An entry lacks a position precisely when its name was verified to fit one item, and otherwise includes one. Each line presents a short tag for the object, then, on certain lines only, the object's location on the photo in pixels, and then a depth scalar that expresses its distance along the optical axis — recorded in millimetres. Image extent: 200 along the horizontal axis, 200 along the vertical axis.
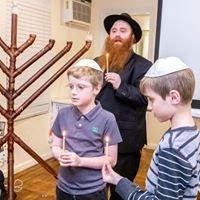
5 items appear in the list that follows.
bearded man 1607
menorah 1807
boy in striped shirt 739
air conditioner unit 3357
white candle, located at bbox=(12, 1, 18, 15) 1696
